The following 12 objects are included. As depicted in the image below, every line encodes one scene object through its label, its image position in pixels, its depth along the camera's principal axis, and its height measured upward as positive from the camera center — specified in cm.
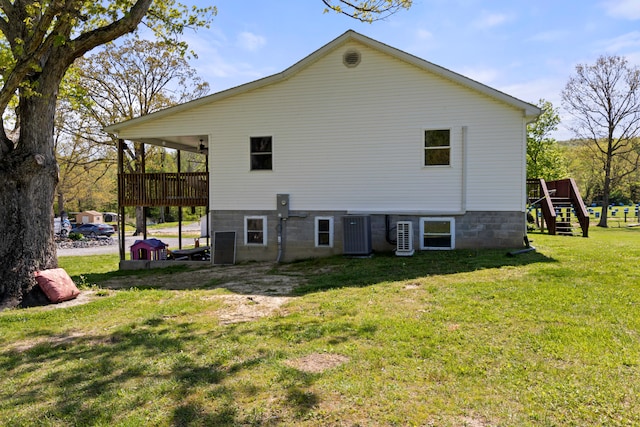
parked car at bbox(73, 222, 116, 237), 3256 -153
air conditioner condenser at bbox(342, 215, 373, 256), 1127 -71
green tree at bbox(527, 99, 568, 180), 2642 +369
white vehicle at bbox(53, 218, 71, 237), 2698 -113
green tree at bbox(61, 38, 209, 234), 2539 +779
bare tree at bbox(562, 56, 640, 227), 2734 +752
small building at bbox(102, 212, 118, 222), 5172 -80
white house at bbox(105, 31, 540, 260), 1106 +157
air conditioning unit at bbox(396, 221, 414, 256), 1098 -77
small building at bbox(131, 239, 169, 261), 1341 -132
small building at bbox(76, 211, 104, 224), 4197 -73
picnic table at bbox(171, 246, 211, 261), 1383 -150
